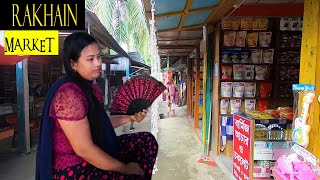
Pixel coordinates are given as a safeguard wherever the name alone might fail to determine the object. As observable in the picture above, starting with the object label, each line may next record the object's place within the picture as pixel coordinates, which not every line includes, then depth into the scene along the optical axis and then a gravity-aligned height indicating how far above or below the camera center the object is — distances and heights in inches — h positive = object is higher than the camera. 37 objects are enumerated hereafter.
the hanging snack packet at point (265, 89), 121.4 -2.5
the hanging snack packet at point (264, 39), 118.9 +29.5
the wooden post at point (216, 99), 121.7 -9.5
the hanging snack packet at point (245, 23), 117.8 +38.9
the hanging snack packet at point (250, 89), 121.9 -2.5
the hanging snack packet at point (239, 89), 121.9 -2.5
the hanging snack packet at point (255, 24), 117.7 +38.5
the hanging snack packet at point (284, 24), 117.2 +38.4
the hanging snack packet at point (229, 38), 118.7 +30.0
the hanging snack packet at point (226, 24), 117.6 +38.4
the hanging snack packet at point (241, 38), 118.9 +30.1
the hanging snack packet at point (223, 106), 123.8 -13.8
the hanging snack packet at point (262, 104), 122.1 -12.3
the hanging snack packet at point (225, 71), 122.0 +9.2
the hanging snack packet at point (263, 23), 117.7 +38.9
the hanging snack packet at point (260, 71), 121.0 +9.2
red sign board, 74.2 -26.3
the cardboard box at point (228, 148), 123.5 -42.4
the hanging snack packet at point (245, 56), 121.8 +19.0
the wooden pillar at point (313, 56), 50.8 +8.1
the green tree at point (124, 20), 273.4 +122.5
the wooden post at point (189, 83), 282.0 +3.0
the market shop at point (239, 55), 113.3 +19.5
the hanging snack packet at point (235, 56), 121.9 +19.0
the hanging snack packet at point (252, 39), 119.3 +29.5
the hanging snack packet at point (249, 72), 121.7 +8.6
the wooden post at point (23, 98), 143.5 -10.5
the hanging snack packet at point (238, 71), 121.6 +9.2
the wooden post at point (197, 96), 209.3 -12.9
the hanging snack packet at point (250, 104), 123.0 -12.4
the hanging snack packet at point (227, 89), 122.4 -2.6
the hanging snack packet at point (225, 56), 121.7 +18.6
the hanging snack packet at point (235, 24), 117.9 +38.7
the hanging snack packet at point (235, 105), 123.2 -13.1
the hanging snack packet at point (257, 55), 120.6 +19.4
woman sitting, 34.2 -8.3
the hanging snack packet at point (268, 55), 120.0 +19.4
